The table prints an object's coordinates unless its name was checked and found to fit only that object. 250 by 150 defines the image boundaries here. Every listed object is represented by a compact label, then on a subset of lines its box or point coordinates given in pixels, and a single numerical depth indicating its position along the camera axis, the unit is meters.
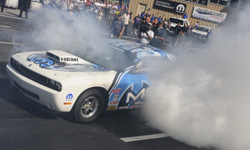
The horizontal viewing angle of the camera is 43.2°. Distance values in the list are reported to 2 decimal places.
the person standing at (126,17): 18.24
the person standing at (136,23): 23.31
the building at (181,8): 34.03
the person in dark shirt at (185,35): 19.02
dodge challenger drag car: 5.12
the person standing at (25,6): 17.92
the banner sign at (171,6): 35.06
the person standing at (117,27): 14.33
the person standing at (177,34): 17.94
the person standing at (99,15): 16.92
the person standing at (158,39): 9.86
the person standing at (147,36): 10.37
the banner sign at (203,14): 33.66
